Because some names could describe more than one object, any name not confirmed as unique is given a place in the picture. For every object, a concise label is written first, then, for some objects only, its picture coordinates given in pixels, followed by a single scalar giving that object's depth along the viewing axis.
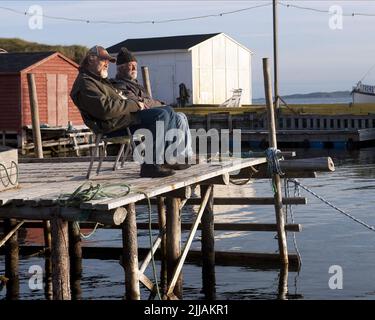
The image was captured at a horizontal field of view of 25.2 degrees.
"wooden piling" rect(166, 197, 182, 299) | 12.77
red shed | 37.69
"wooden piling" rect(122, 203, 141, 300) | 10.37
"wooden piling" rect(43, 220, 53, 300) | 14.80
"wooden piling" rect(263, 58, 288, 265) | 14.71
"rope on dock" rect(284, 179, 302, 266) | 15.51
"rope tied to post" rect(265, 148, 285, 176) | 14.31
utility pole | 44.66
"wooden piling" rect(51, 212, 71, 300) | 9.34
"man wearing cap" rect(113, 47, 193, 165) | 11.55
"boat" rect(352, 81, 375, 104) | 70.81
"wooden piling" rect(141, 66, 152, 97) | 16.70
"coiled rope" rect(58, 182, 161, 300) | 9.16
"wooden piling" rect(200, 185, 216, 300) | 14.83
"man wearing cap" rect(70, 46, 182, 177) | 10.61
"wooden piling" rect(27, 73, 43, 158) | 17.72
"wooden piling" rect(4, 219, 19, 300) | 14.43
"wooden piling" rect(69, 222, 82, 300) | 15.05
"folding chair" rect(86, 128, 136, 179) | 11.35
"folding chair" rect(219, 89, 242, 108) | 60.06
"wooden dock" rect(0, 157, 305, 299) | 9.27
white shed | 60.22
